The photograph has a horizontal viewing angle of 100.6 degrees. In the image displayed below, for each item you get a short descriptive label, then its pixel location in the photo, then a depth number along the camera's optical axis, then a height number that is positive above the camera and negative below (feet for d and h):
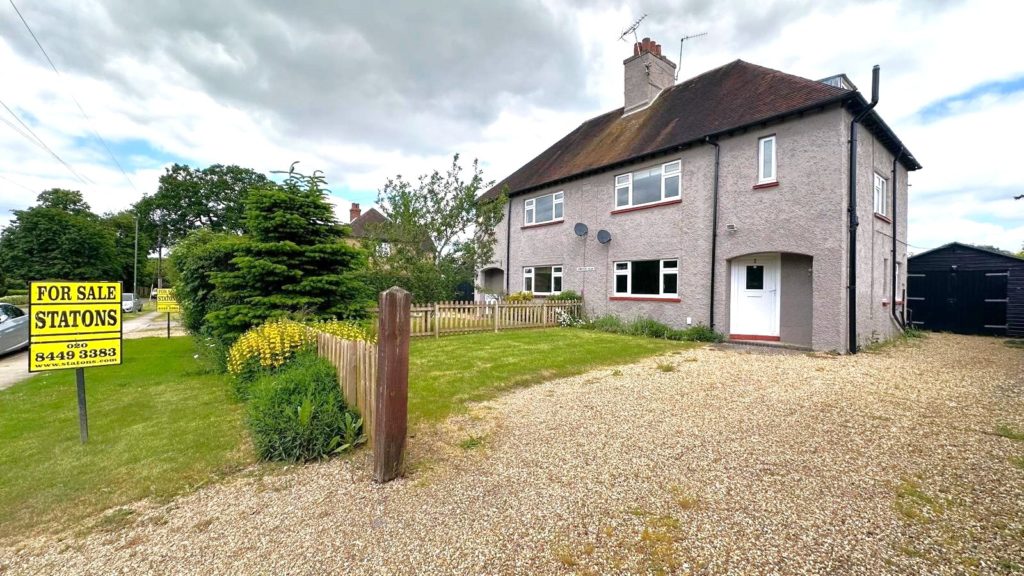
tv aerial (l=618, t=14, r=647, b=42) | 52.58 +32.93
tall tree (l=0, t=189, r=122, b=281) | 121.60 +11.37
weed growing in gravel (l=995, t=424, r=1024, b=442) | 14.01 -4.59
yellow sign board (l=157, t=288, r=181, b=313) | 44.93 -1.60
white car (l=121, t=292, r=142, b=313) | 99.70 -4.26
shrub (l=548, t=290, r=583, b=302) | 50.49 -0.65
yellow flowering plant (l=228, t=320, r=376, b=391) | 20.01 -2.87
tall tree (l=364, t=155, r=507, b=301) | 47.80 +6.24
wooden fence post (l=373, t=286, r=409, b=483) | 11.37 -2.48
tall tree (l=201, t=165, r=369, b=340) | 25.12 +1.41
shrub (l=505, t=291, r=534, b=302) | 52.95 -0.90
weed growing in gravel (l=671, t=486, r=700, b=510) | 9.88 -4.94
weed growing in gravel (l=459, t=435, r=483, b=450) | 13.64 -4.99
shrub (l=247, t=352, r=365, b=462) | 13.05 -4.29
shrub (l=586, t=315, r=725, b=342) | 37.68 -3.62
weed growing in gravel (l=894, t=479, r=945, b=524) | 9.34 -4.80
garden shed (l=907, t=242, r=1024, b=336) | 41.47 +0.57
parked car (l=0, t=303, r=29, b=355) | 34.58 -3.77
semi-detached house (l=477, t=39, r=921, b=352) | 32.01 +7.75
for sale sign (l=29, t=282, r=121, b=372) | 14.58 -1.44
